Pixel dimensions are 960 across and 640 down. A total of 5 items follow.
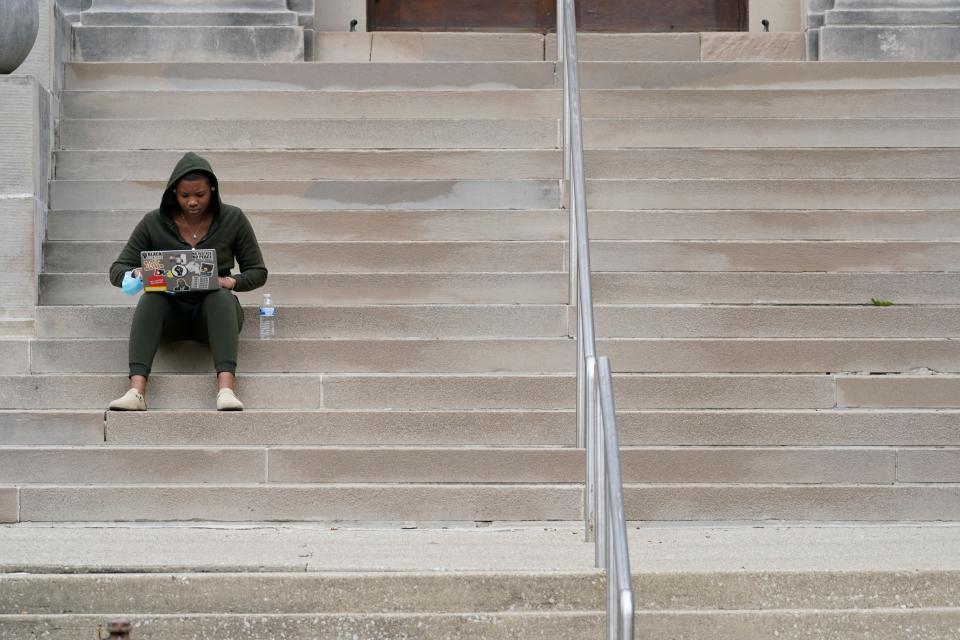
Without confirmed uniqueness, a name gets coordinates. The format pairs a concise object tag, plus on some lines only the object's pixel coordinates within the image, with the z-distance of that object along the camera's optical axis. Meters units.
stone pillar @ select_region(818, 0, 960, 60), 21.16
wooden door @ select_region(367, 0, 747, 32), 23.28
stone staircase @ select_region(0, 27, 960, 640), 12.94
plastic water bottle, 14.81
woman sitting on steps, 13.95
